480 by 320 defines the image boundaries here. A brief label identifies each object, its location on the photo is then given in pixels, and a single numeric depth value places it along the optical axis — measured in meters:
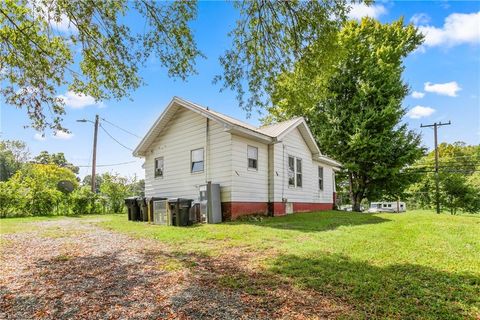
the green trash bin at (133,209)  13.43
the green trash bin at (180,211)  10.73
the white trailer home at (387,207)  39.44
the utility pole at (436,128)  26.47
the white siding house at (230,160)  12.27
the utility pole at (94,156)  21.72
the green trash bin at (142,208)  12.97
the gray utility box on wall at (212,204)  11.53
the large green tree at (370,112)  22.14
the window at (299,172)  16.16
